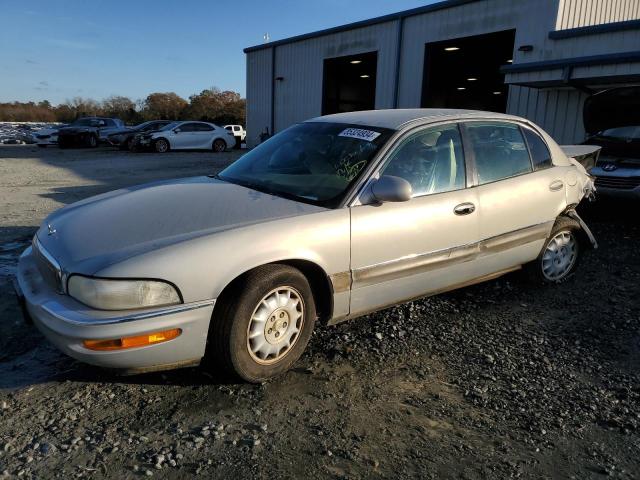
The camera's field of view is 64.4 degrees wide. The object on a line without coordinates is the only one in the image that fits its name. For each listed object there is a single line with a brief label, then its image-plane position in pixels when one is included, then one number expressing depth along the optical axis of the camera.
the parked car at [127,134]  22.79
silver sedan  2.54
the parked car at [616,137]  6.69
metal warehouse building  9.93
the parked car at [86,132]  24.05
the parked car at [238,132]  31.22
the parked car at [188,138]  21.11
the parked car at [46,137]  25.73
